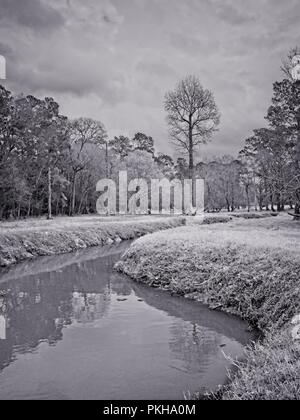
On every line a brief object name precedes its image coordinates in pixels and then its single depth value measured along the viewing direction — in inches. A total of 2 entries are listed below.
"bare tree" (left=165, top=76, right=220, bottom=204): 1323.8
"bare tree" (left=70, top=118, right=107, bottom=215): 1942.7
